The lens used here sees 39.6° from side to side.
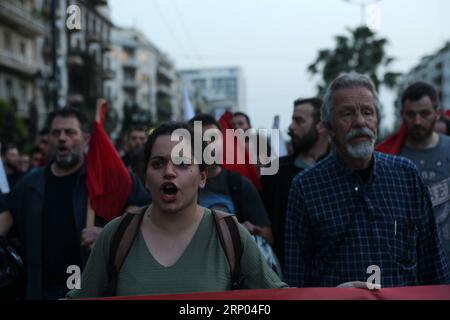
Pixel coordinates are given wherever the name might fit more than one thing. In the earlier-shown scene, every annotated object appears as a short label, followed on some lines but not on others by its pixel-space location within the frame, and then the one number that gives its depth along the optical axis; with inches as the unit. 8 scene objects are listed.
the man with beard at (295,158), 180.4
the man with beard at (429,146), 142.9
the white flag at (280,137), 242.8
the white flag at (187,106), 270.3
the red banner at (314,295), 83.1
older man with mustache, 108.2
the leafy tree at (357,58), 901.8
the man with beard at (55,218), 148.0
